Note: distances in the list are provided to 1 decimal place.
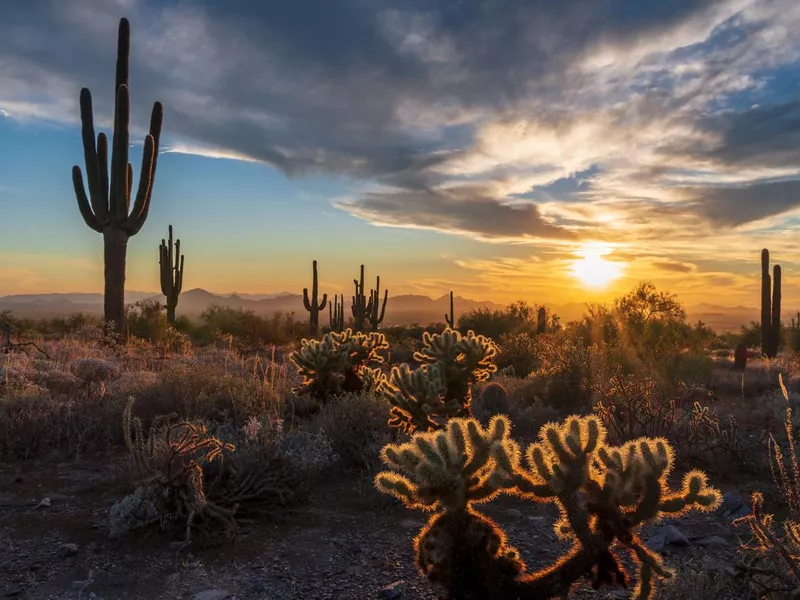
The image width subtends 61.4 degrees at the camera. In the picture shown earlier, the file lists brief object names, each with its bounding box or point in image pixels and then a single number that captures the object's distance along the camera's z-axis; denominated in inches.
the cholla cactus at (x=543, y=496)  136.4
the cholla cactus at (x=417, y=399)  291.4
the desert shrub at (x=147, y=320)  975.6
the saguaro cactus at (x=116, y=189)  743.1
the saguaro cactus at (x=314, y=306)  1350.0
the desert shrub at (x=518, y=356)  666.2
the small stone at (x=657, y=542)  206.4
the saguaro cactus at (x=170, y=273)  1160.2
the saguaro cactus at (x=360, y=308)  1503.4
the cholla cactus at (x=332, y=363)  381.7
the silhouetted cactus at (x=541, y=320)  1197.3
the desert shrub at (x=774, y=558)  139.0
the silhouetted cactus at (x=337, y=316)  1429.6
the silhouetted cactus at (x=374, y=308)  1513.3
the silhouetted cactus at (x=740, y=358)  731.4
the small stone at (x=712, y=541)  209.8
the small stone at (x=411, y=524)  224.1
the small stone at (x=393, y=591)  170.2
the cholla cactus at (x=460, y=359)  340.5
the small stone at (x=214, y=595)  168.2
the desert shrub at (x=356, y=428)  292.8
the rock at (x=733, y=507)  236.7
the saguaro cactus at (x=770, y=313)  1052.5
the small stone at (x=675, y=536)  208.4
